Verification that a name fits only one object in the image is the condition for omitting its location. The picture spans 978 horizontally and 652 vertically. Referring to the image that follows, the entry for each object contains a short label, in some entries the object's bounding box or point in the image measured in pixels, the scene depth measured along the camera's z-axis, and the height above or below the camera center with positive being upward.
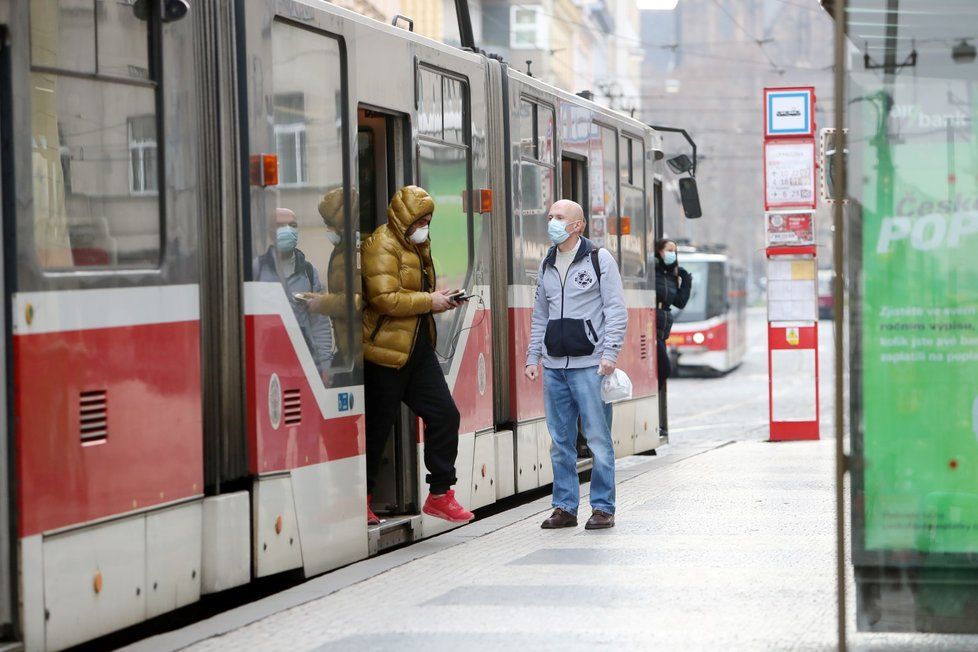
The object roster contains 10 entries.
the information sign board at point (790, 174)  34.59 +0.10
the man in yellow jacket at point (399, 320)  17.80 -0.67
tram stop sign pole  34.56 -0.72
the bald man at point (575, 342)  19.41 -0.87
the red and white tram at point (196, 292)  12.13 -0.39
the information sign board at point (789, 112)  34.41 +0.72
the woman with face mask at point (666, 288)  34.03 -1.02
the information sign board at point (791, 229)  35.00 -0.45
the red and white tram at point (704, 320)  70.87 -2.77
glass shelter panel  11.77 -0.46
